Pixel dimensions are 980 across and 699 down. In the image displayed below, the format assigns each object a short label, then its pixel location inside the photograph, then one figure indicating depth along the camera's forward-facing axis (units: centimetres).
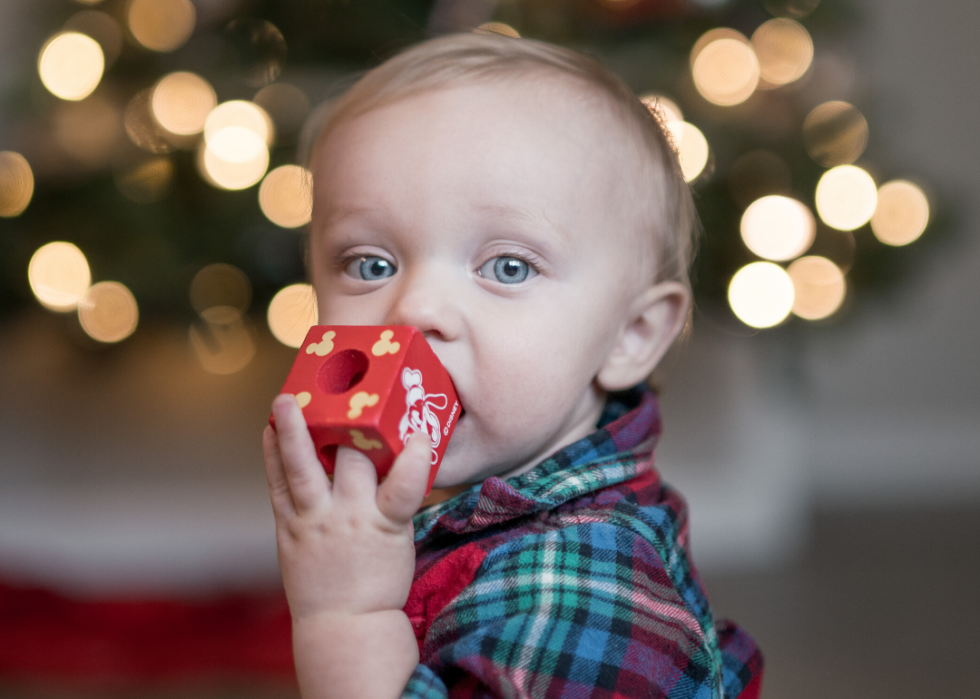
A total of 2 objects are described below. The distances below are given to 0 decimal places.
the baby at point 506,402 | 57
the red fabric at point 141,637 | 163
